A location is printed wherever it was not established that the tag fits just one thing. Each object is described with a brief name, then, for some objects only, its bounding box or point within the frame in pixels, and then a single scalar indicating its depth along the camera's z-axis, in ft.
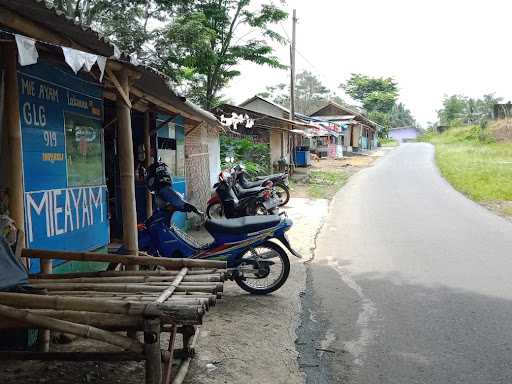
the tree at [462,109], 224.74
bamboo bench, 8.59
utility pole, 69.05
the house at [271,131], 64.13
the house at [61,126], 11.17
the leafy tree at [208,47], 51.37
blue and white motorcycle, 18.33
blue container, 90.38
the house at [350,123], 135.74
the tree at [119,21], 50.72
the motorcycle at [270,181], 37.04
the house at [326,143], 99.76
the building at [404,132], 304.36
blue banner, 14.02
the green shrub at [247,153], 57.36
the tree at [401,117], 314.69
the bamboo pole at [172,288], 9.34
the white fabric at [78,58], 9.91
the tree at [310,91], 205.05
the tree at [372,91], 201.05
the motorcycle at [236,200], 30.89
